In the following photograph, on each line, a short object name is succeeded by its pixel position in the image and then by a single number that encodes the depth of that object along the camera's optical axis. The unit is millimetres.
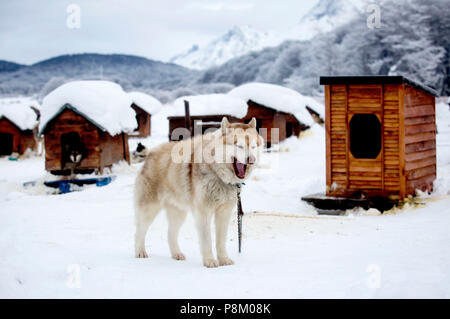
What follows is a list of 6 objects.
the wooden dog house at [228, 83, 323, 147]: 21719
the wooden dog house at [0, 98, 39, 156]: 22000
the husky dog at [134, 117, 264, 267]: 4773
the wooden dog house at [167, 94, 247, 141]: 18875
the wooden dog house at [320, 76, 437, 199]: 9062
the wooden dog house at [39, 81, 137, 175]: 14062
